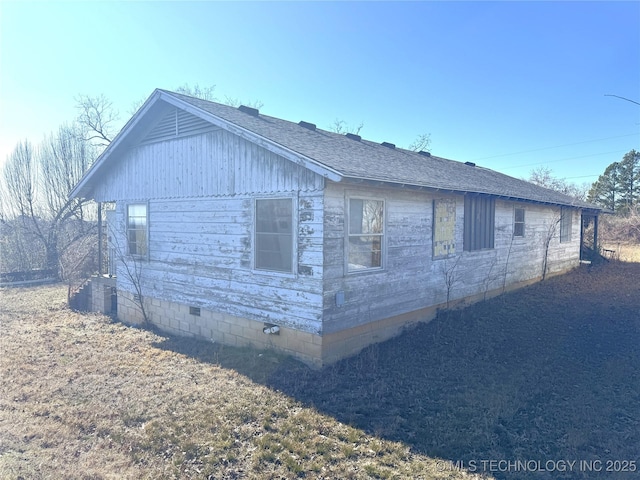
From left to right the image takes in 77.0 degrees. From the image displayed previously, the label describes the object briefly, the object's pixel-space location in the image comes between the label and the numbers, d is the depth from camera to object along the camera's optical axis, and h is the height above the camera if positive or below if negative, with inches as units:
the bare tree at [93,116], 1016.2 +266.3
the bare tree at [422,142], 1294.3 +254.1
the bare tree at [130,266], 399.5 -46.8
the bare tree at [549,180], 1643.7 +169.5
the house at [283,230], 262.1 -7.9
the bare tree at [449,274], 367.2 -49.0
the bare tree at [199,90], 1178.5 +386.1
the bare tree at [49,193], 831.1 +59.3
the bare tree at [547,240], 564.7 -26.7
